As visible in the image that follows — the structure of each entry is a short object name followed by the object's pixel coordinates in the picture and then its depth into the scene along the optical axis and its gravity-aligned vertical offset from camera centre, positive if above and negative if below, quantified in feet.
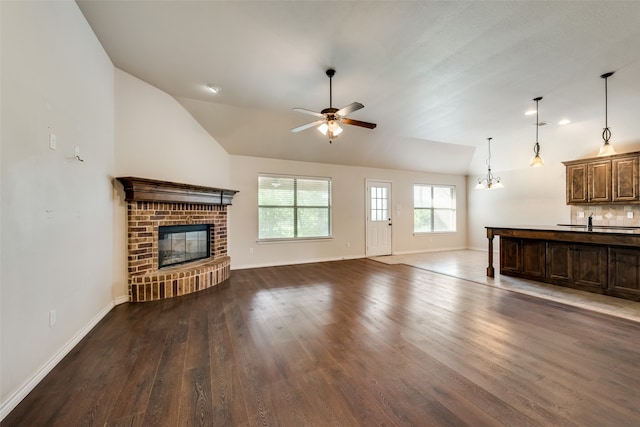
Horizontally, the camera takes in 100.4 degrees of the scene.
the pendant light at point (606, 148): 11.02 +2.64
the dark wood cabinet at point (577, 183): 19.40 +2.03
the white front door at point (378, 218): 23.77 -0.57
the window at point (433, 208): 26.84 +0.37
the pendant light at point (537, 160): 13.41 +2.61
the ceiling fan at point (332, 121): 10.28 +3.76
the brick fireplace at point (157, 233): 11.59 -0.90
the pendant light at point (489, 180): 19.52 +3.11
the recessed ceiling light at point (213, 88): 12.27 +5.86
